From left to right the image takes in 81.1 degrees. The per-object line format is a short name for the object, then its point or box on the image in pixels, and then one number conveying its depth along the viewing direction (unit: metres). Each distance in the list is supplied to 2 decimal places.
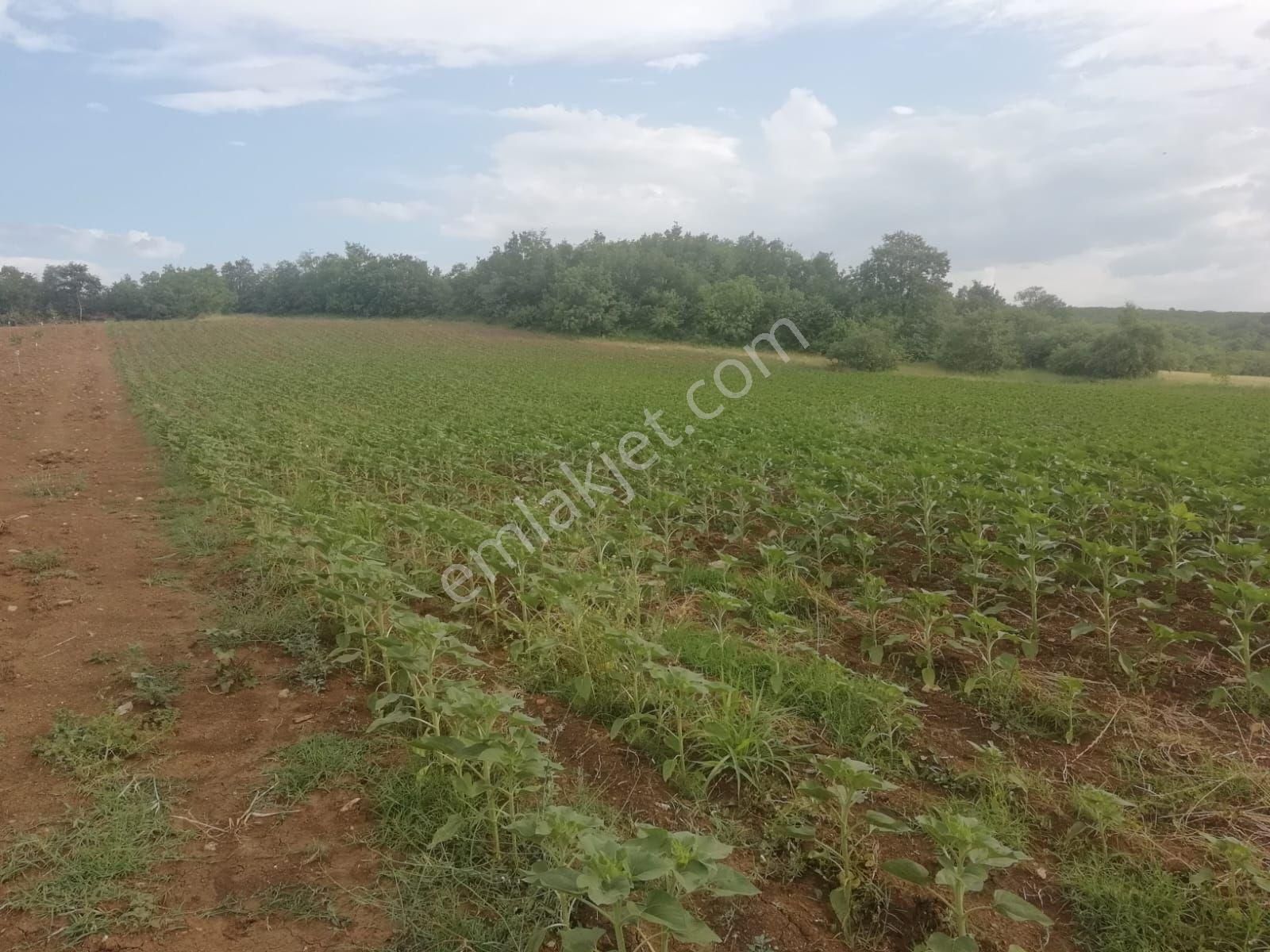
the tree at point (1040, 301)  75.19
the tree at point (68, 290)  87.31
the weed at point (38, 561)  6.18
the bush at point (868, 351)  43.38
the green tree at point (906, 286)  54.09
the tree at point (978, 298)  54.41
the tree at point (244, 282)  89.75
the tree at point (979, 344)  47.59
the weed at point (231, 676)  4.28
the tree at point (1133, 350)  45.09
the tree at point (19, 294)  83.75
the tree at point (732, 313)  54.81
